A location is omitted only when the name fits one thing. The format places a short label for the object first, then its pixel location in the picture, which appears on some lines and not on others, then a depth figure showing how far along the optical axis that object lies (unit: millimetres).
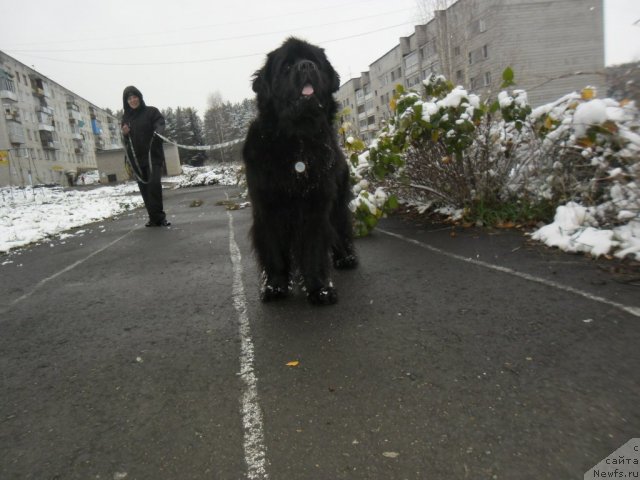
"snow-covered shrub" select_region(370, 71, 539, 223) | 5133
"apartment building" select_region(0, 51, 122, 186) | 49750
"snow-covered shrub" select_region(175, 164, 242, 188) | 30812
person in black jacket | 7992
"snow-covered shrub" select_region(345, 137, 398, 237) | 5613
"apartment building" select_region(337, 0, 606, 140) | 33375
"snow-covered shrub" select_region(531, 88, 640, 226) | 3473
